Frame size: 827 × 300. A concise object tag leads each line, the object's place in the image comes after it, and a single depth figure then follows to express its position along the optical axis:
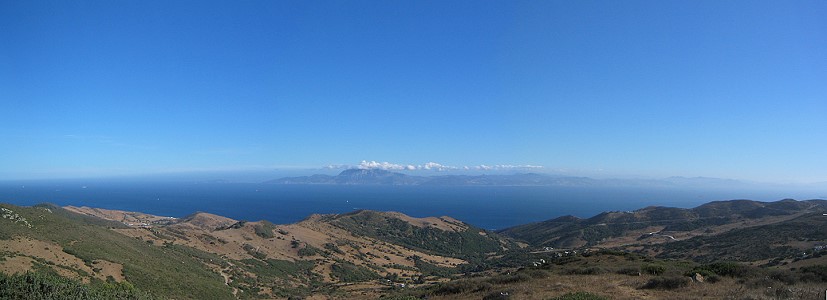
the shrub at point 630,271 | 22.85
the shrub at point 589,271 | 24.48
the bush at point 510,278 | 23.19
